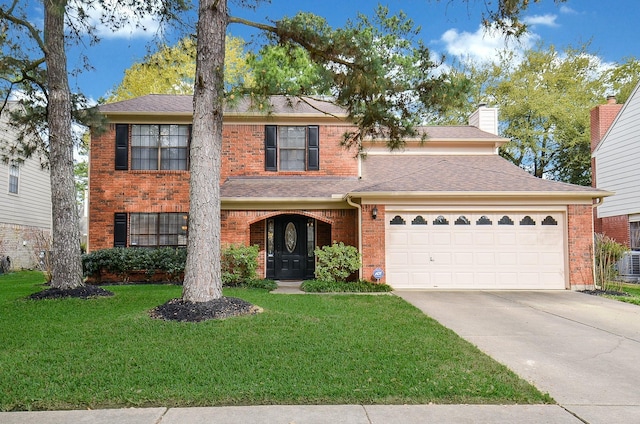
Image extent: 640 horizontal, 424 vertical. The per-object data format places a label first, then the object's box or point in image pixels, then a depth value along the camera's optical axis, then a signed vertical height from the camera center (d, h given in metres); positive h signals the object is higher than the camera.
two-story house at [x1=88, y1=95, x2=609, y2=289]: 12.16 +0.85
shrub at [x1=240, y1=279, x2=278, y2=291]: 12.07 -1.40
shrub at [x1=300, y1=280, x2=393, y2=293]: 11.47 -1.39
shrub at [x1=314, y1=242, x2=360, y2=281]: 12.16 -0.79
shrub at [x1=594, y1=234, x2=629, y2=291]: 12.07 -0.73
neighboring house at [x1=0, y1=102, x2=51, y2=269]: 18.16 +1.09
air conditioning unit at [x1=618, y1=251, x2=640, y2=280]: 15.80 -1.22
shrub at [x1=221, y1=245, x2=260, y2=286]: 12.53 -0.88
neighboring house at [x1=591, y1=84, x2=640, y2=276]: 16.62 +2.56
